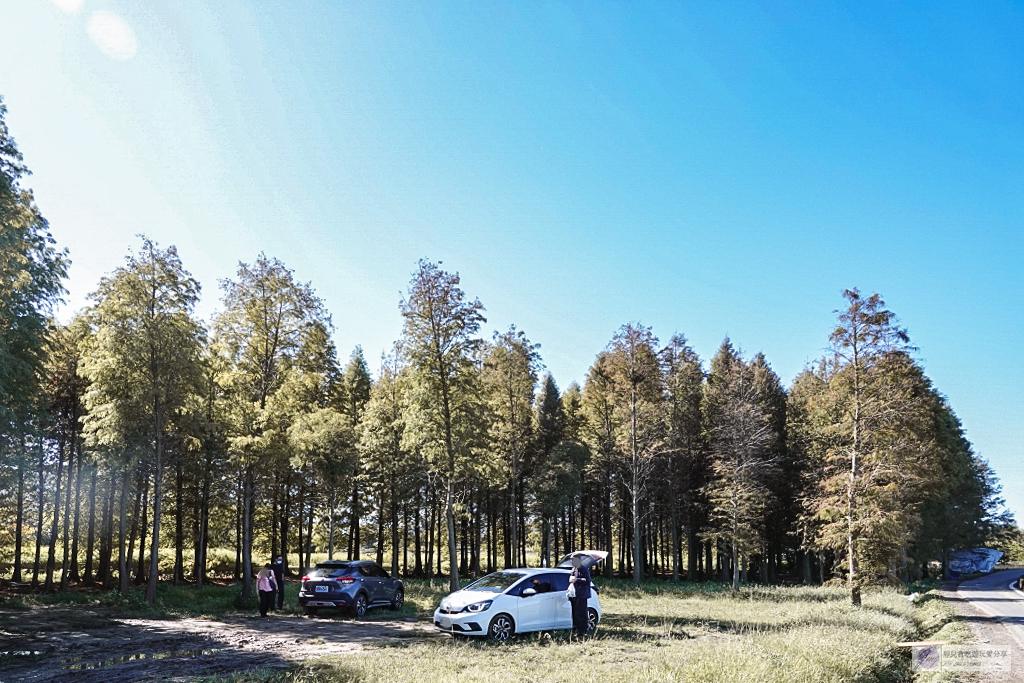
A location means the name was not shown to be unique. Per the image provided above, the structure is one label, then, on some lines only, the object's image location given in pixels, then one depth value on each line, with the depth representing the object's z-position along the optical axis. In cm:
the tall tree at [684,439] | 4231
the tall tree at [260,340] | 2216
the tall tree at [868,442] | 2336
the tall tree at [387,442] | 3262
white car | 1416
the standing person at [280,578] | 2067
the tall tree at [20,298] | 1561
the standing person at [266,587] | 1916
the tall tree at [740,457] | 3506
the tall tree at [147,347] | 2041
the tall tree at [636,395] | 3672
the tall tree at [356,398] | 3769
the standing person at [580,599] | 1452
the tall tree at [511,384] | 3603
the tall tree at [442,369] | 2355
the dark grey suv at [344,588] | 1903
